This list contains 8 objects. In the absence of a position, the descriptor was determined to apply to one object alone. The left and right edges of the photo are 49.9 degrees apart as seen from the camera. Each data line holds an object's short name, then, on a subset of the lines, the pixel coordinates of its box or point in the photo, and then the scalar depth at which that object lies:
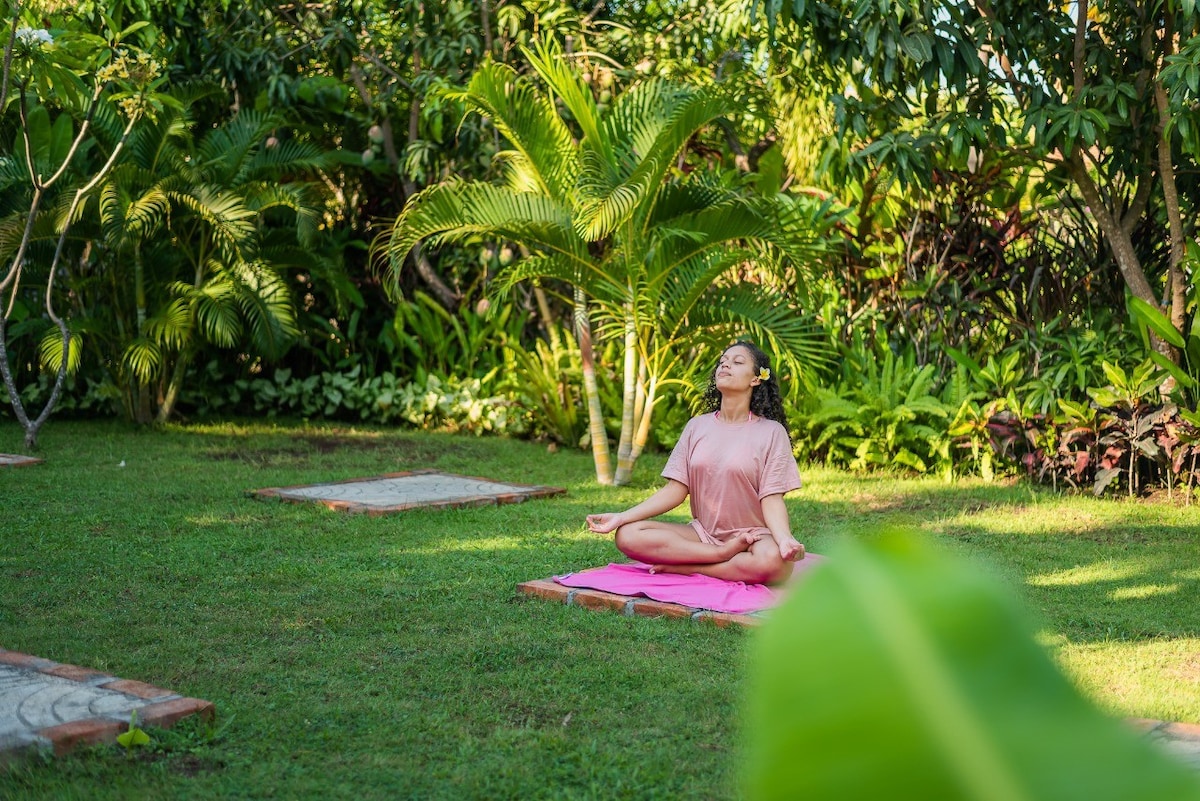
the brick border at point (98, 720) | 3.17
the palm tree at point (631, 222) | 7.76
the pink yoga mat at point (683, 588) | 4.93
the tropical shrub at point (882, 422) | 8.54
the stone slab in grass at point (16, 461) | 8.31
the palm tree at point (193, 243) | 9.86
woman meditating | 5.16
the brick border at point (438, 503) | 7.00
